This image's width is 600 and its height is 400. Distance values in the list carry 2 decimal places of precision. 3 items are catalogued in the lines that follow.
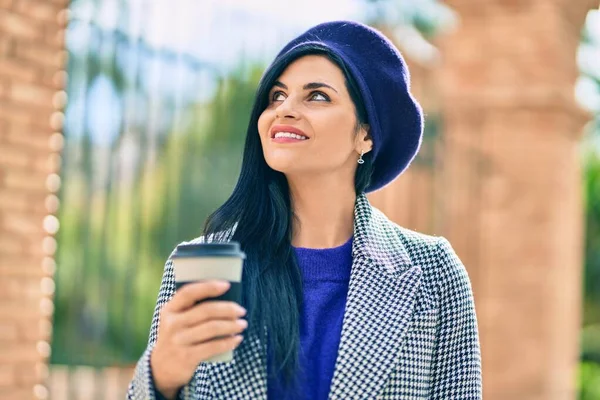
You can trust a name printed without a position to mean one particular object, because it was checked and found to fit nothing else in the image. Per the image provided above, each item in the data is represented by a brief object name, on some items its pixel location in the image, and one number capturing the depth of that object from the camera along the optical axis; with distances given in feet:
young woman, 7.28
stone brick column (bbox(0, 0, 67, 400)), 14.32
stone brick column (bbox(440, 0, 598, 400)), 24.80
